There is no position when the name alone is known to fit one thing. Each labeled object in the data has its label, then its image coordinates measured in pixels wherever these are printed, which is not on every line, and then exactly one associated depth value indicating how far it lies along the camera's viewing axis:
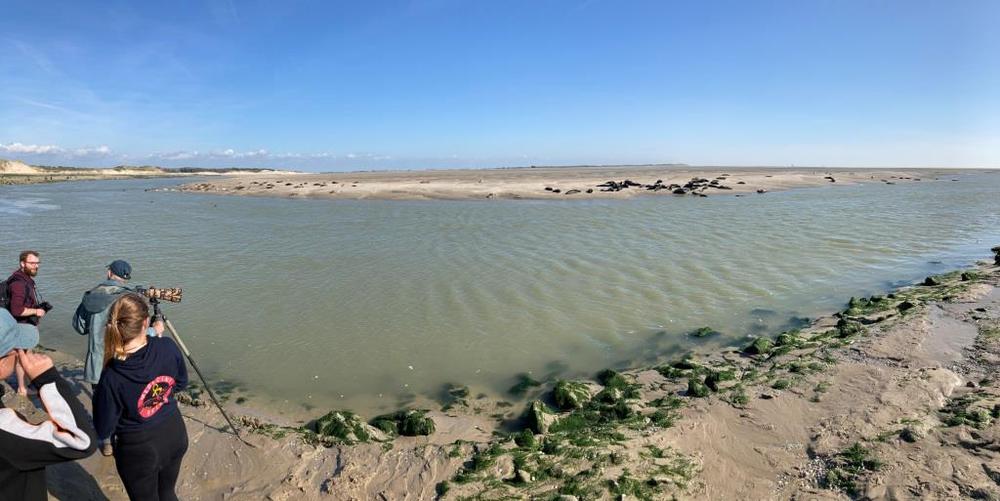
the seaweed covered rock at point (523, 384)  8.30
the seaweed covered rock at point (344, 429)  6.29
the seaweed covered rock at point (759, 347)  9.38
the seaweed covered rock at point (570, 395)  7.55
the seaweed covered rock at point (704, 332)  10.50
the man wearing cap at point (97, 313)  5.59
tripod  5.72
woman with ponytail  3.45
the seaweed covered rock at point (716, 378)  7.80
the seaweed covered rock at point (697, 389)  7.52
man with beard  6.71
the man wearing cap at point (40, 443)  2.97
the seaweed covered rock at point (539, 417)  6.76
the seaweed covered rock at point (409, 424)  6.69
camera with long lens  5.79
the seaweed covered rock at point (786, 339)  9.55
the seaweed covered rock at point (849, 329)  9.80
